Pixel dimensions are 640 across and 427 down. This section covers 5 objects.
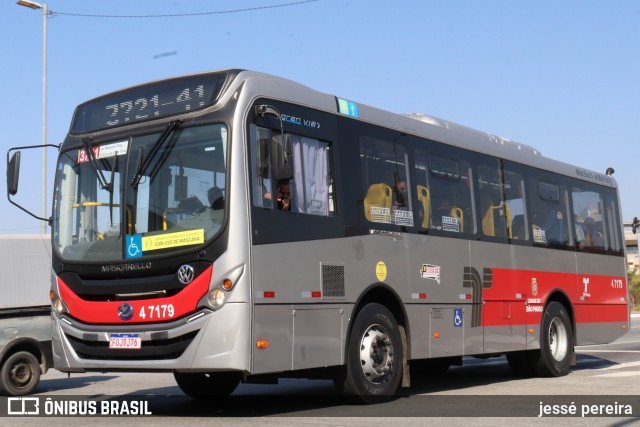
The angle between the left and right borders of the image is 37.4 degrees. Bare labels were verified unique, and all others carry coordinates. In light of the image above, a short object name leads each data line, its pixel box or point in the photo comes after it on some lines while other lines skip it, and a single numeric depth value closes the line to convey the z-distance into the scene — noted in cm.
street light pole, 2683
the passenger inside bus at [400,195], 1153
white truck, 1370
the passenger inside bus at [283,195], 961
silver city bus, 905
